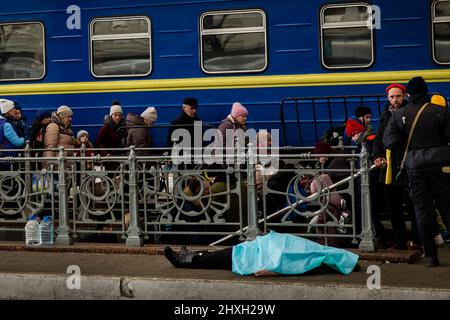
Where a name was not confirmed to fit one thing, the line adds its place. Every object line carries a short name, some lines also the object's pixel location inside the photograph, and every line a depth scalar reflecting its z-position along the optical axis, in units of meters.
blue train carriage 14.10
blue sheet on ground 10.34
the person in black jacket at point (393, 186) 11.70
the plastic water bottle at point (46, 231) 12.93
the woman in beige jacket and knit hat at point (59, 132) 14.75
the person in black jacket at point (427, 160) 10.67
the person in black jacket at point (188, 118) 14.23
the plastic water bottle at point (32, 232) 12.96
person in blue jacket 14.48
